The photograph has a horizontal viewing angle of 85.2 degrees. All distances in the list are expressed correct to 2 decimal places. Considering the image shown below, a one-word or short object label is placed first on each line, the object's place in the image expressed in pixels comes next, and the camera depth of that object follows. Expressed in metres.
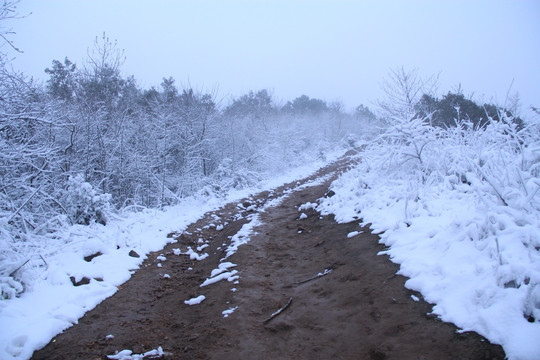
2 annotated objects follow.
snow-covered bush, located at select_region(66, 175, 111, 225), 7.30
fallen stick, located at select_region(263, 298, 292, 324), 3.58
